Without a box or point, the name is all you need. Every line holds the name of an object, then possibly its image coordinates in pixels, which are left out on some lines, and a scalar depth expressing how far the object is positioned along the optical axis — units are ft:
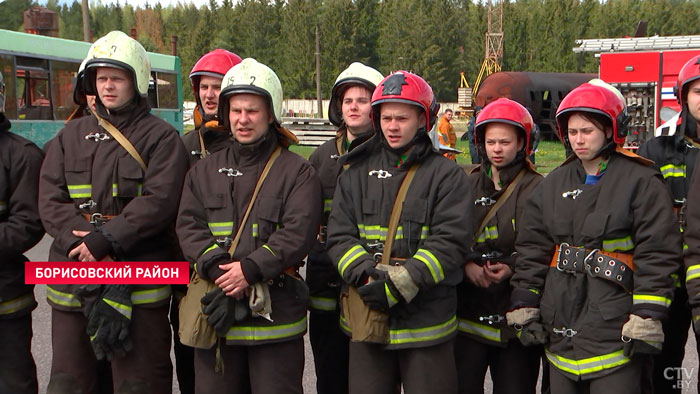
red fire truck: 44.39
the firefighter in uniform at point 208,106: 14.87
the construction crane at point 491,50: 181.16
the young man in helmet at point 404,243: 11.32
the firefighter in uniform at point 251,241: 11.50
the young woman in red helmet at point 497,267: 12.73
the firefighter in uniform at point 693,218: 10.57
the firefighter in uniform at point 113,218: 12.05
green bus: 44.01
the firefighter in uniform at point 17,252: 12.94
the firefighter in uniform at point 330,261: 13.73
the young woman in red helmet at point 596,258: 10.55
